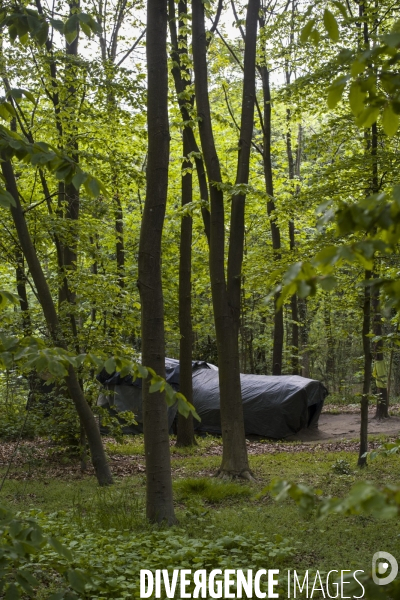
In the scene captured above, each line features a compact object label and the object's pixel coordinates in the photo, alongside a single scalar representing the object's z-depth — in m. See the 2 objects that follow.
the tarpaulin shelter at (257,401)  14.61
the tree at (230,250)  8.98
